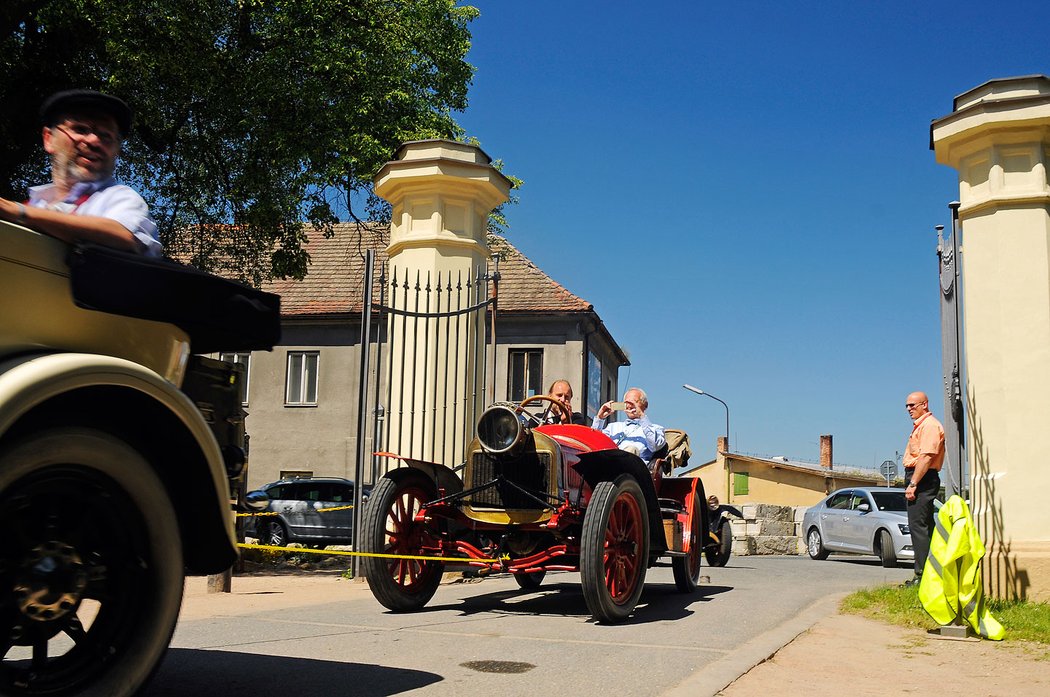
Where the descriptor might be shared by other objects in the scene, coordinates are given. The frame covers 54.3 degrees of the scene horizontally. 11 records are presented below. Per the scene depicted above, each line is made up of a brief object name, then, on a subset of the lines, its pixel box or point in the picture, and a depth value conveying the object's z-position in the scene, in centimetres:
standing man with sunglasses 931
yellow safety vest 684
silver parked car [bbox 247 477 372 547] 2319
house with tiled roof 3478
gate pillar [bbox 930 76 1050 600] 818
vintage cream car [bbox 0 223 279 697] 300
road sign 3033
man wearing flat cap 353
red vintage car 766
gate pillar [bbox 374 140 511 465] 1108
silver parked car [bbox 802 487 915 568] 1883
